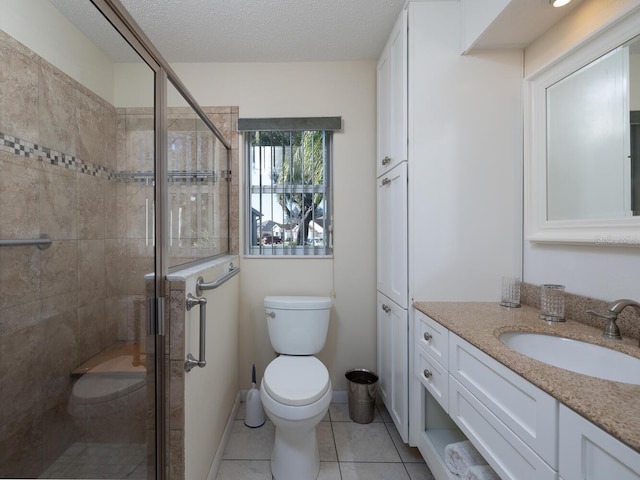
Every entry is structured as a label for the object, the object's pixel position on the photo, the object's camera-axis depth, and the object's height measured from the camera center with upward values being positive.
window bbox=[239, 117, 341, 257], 2.16 +0.36
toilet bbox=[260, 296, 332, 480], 1.31 -0.77
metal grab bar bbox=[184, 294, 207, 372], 1.13 -0.36
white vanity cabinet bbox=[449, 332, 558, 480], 0.69 -0.50
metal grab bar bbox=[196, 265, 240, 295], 1.22 -0.19
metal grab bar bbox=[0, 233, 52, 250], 0.73 +0.00
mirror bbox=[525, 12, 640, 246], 1.01 +0.39
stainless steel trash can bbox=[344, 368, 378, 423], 1.85 -1.04
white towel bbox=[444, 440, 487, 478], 1.02 -0.79
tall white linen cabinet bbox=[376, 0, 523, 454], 1.47 +0.40
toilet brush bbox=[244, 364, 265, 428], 1.80 -1.08
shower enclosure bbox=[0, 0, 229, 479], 0.76 +0.00
